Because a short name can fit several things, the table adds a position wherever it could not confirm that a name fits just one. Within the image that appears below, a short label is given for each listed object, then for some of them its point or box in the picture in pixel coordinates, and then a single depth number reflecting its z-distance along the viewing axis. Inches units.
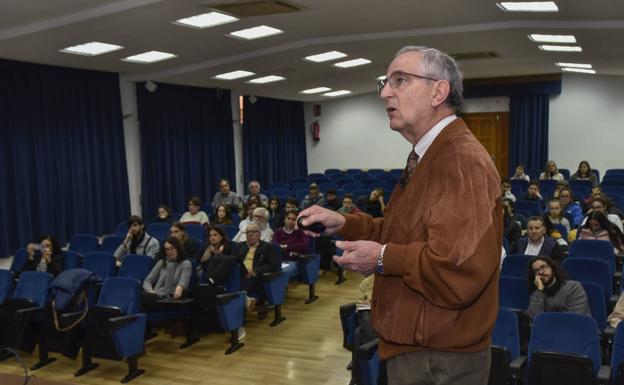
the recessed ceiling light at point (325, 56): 400.8
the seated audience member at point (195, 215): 345.7
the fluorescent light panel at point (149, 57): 343.3
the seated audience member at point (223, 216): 339.0
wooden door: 614.5
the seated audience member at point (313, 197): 394.6
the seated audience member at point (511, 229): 270.7
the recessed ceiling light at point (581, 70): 525.4
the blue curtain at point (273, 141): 576.4
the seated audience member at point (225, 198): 399.2
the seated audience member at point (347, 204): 339.6
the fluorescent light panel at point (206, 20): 267.5
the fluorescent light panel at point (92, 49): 304.0
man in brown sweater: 47.3
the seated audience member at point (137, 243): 270.2
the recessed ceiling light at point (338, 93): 627.2
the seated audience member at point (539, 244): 225.1
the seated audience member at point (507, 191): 347.0
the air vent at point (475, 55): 420.1
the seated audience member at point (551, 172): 465.4
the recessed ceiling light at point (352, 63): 443.0
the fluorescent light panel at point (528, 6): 258.2
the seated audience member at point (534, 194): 361.1
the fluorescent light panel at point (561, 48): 378.5
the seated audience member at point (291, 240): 281.6
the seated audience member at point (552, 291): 171.3
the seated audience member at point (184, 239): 257.0
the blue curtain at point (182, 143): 436.1
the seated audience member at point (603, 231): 238.7
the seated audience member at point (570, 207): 313.6
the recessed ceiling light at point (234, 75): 437.5
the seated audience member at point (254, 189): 411.8
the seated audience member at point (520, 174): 475.3
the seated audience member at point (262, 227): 291.3
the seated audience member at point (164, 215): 340.2
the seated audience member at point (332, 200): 372.6
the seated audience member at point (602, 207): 255.3
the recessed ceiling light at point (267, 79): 478.6
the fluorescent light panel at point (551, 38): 340.2
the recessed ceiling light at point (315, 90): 579.1
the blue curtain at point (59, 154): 332.5
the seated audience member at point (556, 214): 277.7
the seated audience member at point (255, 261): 243.4
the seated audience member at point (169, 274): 225.8
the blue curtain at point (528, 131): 587.8
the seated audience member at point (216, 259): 226.8
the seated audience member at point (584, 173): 457.6
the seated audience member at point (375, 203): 366.0
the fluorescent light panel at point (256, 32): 306.7
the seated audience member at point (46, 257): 249.8
